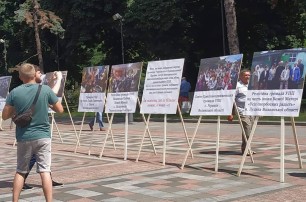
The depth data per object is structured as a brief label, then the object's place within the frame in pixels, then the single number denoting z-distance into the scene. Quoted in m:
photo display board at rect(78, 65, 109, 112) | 11.76
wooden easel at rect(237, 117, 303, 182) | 7.54
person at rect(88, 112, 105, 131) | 18.42
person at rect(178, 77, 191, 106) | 25.25
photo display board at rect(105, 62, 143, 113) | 10.72
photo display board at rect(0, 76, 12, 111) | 15.42
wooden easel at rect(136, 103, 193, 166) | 9.72
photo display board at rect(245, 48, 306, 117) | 7.56
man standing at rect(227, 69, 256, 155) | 10.53
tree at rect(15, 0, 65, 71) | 31.05
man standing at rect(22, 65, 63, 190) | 6.85
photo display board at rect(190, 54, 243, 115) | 8.76
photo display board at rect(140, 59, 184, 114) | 9.54
